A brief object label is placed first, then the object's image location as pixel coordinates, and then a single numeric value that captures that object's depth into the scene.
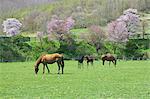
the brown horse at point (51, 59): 33.25
